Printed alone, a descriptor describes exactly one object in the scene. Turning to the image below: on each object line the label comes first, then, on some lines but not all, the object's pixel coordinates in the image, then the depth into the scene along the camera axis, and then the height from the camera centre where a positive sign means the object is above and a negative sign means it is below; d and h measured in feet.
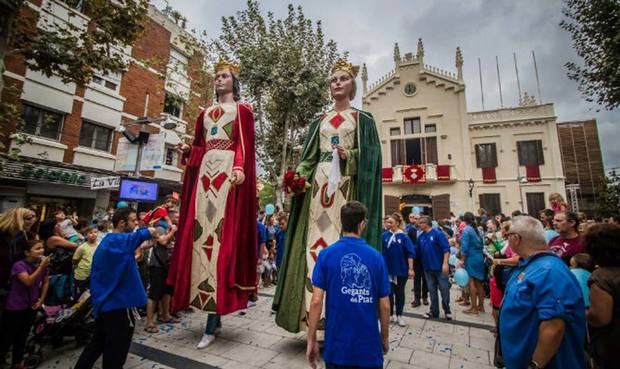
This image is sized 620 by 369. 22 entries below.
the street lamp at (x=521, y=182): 56.24 +9.52
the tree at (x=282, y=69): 39.47 +21.16
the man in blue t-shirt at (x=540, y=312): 5.37 -1.51
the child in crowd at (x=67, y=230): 17.07 -0.42
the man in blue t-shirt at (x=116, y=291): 8.21 -1.94
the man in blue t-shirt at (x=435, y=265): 16.87 -2.02
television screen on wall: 24.82 +3.02
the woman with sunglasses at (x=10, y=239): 9.66 -0.58
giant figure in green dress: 10.96 +1.58
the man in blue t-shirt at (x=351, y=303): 5.95 -1.56
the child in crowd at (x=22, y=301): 9.40 -2.54
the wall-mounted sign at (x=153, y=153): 27.63 +6.71
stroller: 10.59 -3.81
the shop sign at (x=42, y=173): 30.86 +5.53
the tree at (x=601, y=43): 23.67 +16.21
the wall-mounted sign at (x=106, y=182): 24.09 +3.37
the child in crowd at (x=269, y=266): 25.13 -3.33
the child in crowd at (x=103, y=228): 17.08 -0.25
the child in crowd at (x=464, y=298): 20.24 -4.69
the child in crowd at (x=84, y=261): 14.01 -1.82
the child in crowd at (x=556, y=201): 19.42 +2.10
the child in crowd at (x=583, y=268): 8.64 -1.06
